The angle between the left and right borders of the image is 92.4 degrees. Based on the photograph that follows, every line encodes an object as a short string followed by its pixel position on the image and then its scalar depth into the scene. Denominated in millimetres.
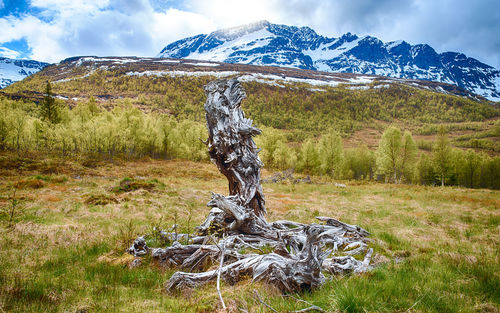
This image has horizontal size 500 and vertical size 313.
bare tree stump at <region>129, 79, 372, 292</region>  4519
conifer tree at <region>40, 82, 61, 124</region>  63562
